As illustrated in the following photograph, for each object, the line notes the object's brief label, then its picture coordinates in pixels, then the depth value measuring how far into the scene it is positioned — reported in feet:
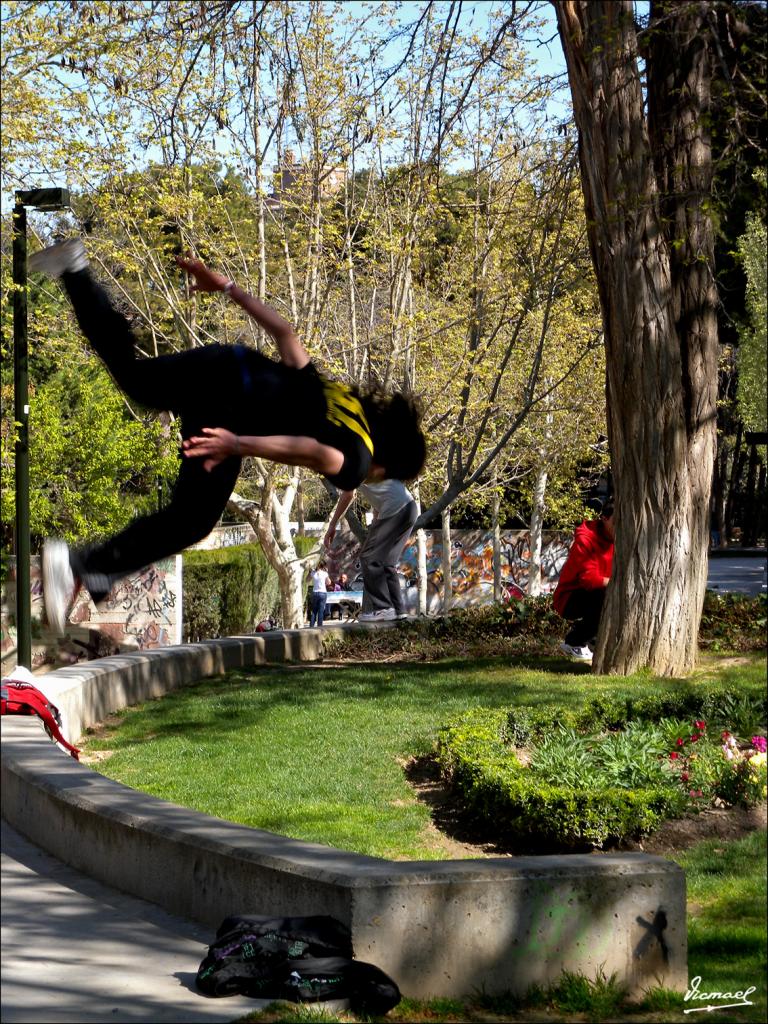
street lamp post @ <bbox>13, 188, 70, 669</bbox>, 33.01
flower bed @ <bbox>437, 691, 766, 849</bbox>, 23.36
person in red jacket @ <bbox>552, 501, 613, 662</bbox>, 41.70
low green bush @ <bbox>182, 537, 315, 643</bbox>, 85.20
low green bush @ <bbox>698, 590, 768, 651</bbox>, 42.19
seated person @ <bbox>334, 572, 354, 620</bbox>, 89.05
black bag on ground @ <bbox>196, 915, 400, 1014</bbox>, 17.02
